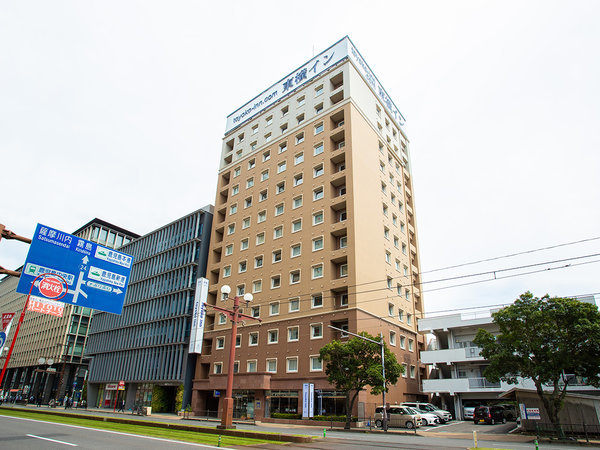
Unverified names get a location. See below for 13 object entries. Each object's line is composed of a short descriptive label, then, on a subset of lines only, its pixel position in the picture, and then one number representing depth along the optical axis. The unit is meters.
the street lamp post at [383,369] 30.19
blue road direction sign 17.48
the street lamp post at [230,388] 20.83
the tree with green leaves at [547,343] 24.97
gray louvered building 55.59
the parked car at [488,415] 37.09
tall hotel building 40.75
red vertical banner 19.06
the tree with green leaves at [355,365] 31.69
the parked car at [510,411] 39.90
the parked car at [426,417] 34.06
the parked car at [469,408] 42.28
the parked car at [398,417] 32.12
